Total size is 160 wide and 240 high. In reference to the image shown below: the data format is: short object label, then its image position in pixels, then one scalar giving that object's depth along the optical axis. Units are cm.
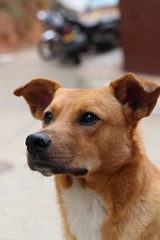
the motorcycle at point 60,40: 1177
